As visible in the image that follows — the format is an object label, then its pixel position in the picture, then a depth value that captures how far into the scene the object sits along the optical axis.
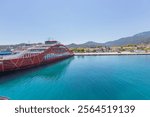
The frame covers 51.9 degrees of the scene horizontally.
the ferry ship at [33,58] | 19.92
